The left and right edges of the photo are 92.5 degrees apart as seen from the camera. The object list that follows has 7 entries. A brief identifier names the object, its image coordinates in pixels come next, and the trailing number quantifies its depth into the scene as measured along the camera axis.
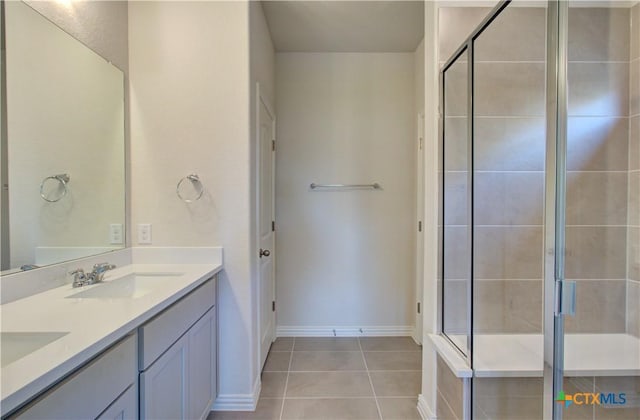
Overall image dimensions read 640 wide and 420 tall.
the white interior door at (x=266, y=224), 2.21
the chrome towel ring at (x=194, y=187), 1.85
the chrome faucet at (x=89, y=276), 1.36
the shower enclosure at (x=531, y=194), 1.64
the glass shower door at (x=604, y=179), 1.68
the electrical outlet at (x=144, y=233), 1.85
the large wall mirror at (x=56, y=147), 1.15
